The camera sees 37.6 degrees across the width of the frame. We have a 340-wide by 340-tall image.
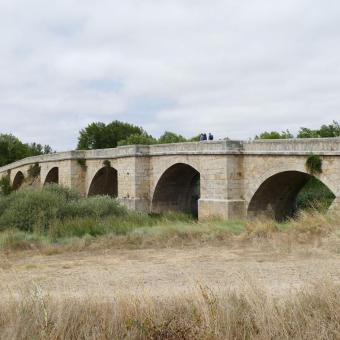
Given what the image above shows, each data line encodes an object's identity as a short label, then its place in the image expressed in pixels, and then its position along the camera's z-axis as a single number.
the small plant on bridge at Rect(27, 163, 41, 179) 36.94
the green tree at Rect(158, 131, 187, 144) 51.52
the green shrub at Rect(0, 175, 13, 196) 40.09
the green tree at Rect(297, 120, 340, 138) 37.08
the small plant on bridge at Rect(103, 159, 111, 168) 27.23
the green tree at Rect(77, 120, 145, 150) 52.69
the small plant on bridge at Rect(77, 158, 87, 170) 30.12
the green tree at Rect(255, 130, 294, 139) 40.06
